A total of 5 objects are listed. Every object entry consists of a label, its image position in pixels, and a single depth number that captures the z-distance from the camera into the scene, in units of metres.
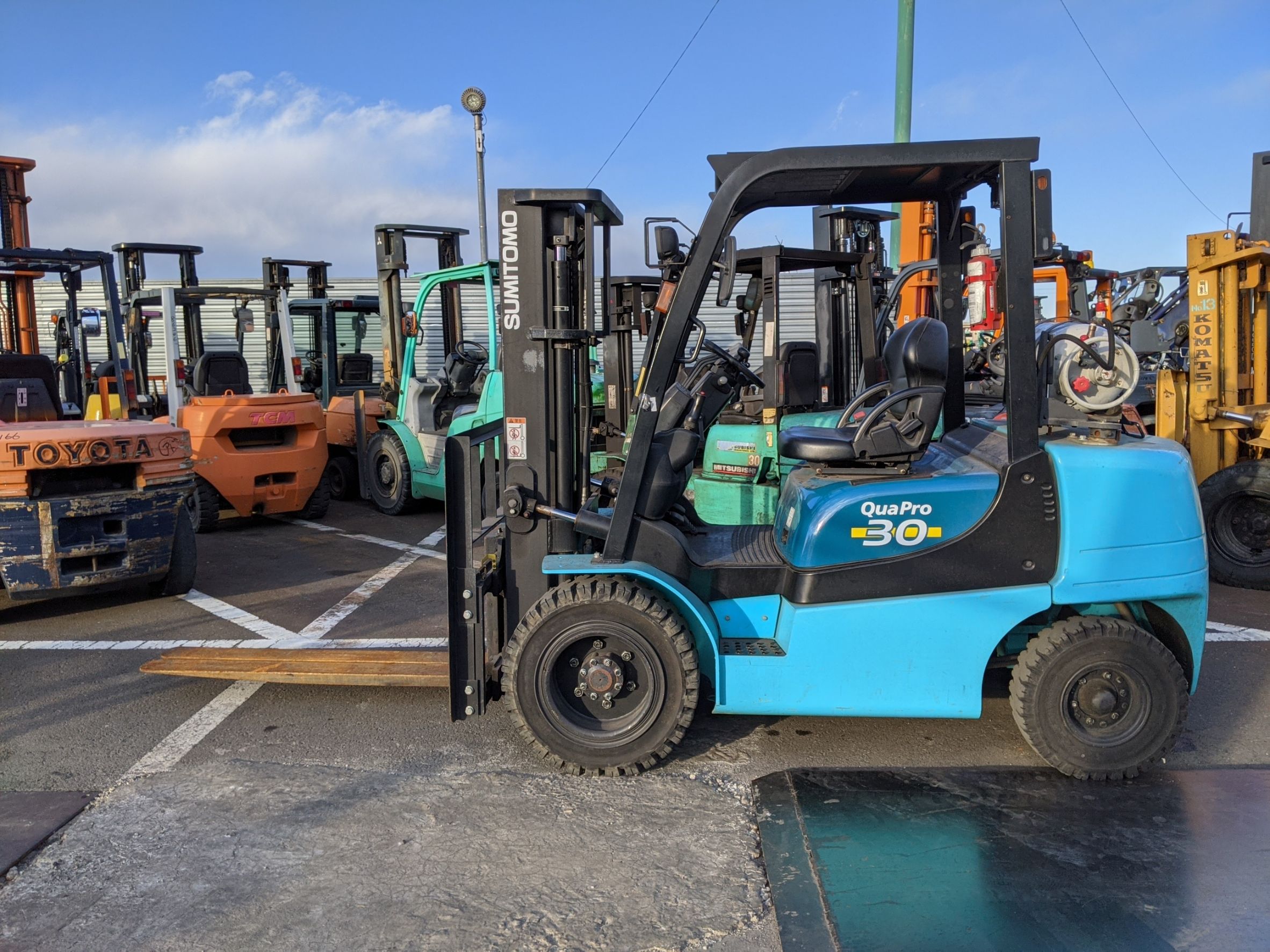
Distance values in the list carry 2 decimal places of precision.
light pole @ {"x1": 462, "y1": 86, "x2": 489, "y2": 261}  13.94
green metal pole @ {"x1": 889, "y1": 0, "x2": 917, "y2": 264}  11.80
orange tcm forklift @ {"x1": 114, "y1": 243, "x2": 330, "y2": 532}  9.40
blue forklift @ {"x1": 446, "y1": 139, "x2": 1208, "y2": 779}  3.87
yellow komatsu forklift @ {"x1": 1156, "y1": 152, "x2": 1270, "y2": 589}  7.15
